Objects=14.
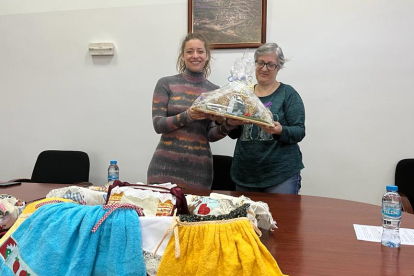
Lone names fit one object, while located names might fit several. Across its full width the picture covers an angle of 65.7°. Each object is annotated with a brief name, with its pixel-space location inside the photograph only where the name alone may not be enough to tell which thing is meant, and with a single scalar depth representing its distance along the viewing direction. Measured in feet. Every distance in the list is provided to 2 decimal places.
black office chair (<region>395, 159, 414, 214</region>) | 7.99
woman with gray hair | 5.88
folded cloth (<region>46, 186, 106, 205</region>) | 3.60
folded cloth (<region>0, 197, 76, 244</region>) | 3.01
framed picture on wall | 8.88
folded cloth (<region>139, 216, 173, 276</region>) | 2.73
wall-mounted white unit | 9.86
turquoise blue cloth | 2.67
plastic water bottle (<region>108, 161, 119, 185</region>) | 8.07
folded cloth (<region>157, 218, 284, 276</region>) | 2.56
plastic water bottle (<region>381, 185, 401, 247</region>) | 3.39
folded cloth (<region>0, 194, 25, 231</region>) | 3.59
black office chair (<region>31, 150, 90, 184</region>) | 9.53
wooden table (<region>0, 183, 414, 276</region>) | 2.87
